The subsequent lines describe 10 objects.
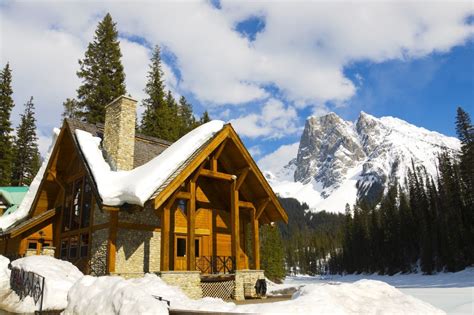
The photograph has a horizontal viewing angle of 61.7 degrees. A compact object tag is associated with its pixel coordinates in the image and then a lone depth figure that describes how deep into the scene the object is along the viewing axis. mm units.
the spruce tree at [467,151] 56219
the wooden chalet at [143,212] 16062
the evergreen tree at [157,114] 42281
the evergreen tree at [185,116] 49875
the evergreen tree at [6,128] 42688
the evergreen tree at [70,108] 43097
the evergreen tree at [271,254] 60375
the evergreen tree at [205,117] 51512
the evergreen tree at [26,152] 47516
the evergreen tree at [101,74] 39500
